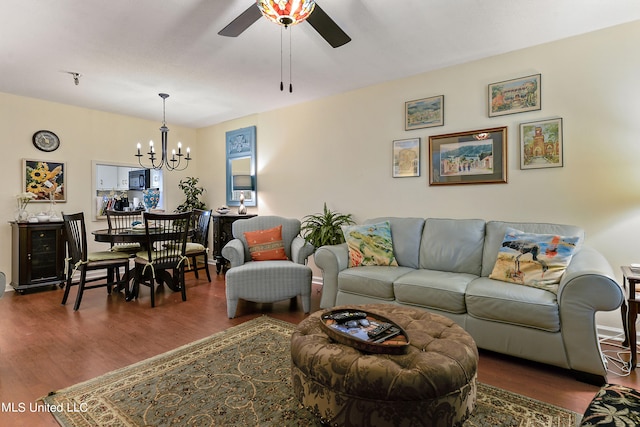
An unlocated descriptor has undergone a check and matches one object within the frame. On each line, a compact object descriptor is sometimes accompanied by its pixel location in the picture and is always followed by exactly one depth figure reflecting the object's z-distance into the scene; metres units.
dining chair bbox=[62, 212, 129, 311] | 3.46
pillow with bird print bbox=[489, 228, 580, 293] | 2.35
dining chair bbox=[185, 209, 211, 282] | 4.39
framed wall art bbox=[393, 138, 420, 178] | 3.68
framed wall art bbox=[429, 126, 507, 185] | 3.18
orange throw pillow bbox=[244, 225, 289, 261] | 3.62
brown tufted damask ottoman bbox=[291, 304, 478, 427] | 1.34
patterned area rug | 1.68
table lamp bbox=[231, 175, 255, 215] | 5.12
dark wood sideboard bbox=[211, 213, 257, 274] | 5.07
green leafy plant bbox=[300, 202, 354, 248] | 4.01
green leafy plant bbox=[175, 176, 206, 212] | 5.91
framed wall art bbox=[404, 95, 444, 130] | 3.53
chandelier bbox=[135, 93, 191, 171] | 5.33
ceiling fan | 1.97
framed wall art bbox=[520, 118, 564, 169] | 2.90
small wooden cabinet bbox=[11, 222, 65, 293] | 4.03
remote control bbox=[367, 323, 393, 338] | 1.59
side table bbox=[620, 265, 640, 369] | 2.12
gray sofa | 2.02
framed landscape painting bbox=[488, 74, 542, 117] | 3.00
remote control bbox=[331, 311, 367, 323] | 1.77
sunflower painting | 4.34
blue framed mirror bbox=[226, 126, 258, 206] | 5.20
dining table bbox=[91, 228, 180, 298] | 3.50
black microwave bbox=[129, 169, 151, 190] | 5.33
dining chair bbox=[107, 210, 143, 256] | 4.00
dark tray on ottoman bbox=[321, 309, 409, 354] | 1.48
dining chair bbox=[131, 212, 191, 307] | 3.55
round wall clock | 4.39
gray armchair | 3.16
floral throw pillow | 3.22
